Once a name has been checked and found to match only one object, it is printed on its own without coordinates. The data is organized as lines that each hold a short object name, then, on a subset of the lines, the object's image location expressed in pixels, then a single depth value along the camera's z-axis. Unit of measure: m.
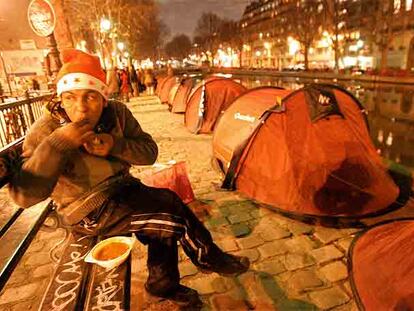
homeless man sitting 2.02
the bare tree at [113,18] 25.86
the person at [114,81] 17.75
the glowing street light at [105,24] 21.92
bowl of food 2.19
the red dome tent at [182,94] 13.16
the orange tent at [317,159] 4.44
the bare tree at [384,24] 30.66
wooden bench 2.00
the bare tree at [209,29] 90.69
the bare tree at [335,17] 34.04
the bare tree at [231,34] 77.94
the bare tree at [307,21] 43.56
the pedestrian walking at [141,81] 26.31
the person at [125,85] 19.91
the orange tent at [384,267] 2.50
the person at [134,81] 23.48
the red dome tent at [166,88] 17.11
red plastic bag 4.75
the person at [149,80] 25.75
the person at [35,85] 19.10
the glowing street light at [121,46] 35.44
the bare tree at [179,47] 135.50
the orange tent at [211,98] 10.02
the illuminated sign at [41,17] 7.28
